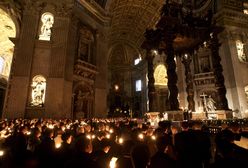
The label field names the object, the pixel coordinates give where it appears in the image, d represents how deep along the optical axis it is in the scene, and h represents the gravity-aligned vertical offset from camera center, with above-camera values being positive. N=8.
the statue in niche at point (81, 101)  16.64 +1.24
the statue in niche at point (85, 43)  17.94 +7.74
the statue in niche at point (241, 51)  17.61 +6.70
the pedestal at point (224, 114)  8.76 -0.03
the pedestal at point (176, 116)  8.52 -0.13
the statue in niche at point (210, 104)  16.81 +0.95
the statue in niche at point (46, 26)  14.79 +7.85
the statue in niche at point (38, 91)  13.48 +1.82
